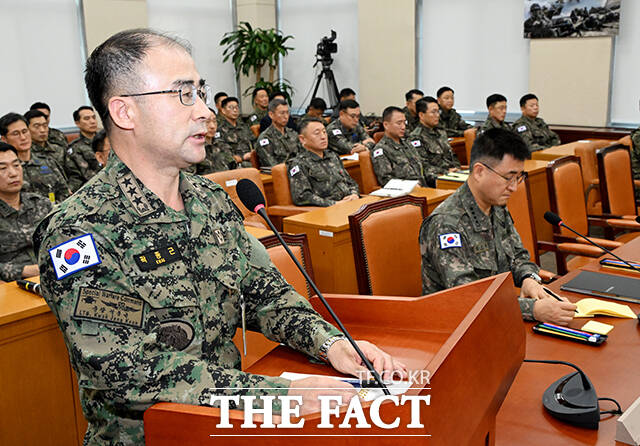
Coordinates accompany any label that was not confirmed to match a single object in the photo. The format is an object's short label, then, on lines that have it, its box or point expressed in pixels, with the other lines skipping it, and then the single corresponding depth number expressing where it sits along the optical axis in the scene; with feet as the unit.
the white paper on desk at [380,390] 2.85
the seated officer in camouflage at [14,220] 10.00
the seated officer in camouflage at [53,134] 21.12
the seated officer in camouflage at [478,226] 6.70
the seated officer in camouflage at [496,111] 23.31
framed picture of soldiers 22.39
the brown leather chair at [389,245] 7.03
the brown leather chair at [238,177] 11.78
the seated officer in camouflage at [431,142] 19.60
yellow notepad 5.81
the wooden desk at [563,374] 3.88
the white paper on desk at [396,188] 12.58
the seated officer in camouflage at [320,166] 15.03
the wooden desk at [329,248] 10.41
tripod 30.45
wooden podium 2.44
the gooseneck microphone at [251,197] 3.88
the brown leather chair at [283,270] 5.77
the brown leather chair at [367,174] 16.55
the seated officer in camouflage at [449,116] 25.72
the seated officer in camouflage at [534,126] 22.39
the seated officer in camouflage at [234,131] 24.50
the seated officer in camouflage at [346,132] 22.39
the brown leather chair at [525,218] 9.20
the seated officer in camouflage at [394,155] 16.52
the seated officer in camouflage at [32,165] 14.89
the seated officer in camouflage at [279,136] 21.21
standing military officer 3.24
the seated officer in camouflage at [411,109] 26.22
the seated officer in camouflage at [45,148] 18.28
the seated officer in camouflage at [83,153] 18.25
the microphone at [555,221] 7.03
